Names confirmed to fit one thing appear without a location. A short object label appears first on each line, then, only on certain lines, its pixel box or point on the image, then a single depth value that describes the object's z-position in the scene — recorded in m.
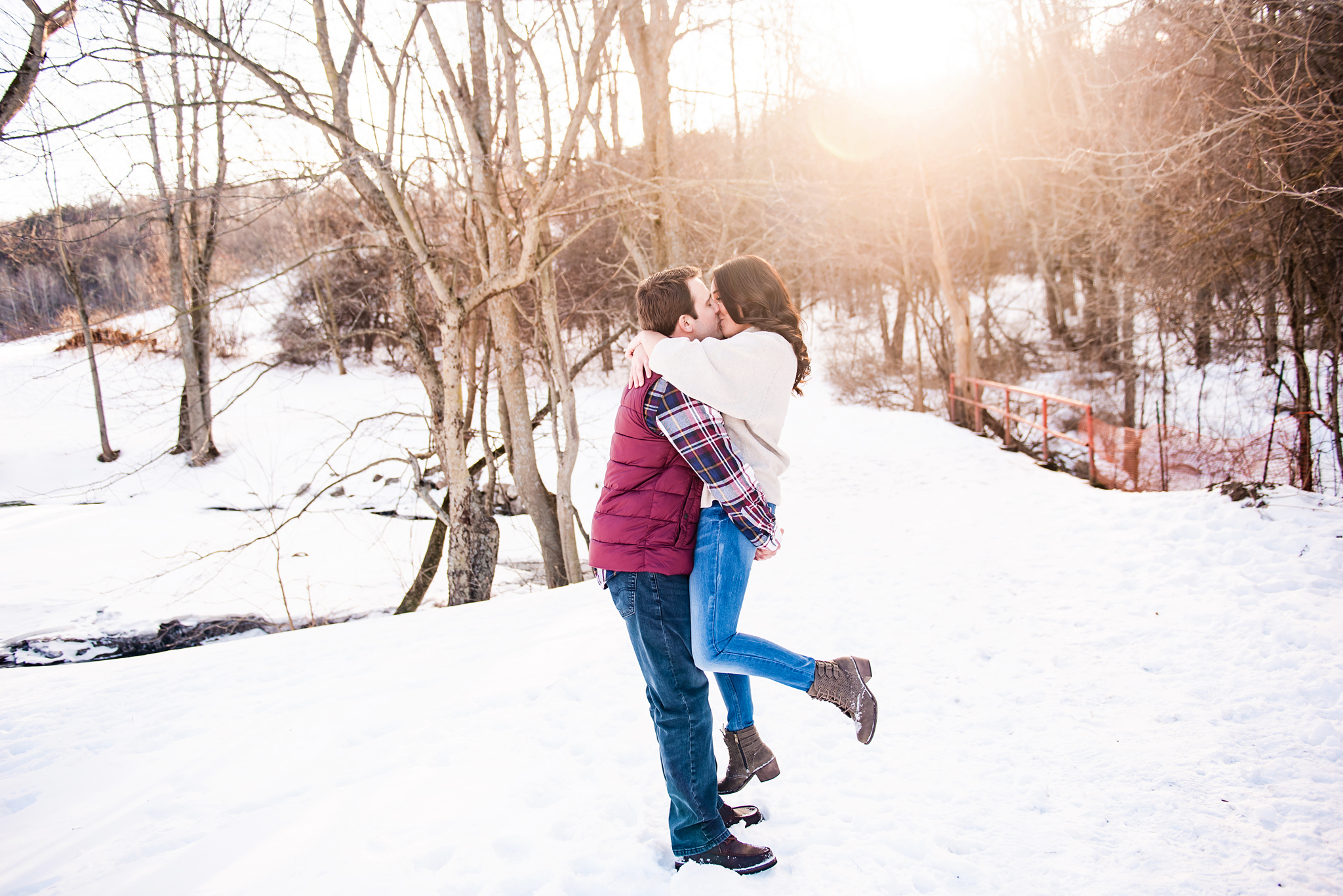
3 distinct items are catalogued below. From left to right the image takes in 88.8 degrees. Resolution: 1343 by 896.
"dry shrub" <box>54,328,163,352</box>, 6.91
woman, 2.10
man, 2.10
